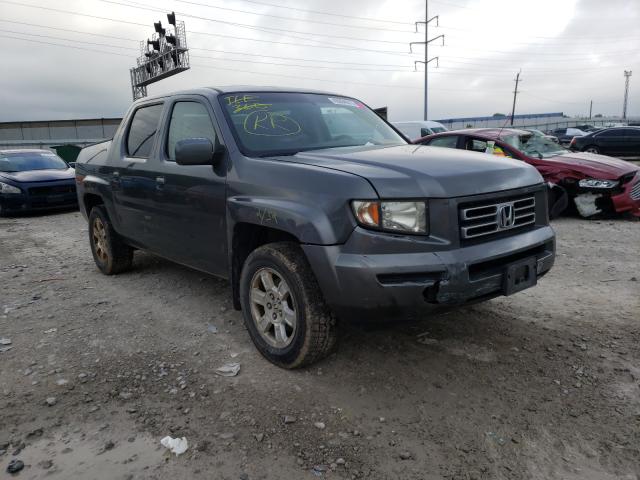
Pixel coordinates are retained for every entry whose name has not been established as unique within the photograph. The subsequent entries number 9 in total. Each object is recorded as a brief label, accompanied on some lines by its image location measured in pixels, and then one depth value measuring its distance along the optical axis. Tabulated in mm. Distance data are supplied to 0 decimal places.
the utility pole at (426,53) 43031
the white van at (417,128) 20703
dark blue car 10289
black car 18062
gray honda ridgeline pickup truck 2572
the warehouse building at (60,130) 35781
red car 7363
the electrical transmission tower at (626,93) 82362
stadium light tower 37750
